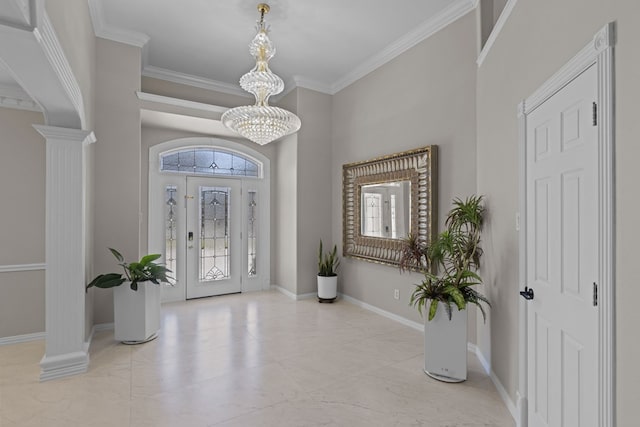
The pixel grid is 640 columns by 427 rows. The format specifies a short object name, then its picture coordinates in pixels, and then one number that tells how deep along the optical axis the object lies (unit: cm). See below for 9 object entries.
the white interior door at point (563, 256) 143
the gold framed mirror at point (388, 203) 378
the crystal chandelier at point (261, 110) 323
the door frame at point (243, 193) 501
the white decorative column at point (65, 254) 272
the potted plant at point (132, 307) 338
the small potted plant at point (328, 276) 498
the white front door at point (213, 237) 529
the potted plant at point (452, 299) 264
